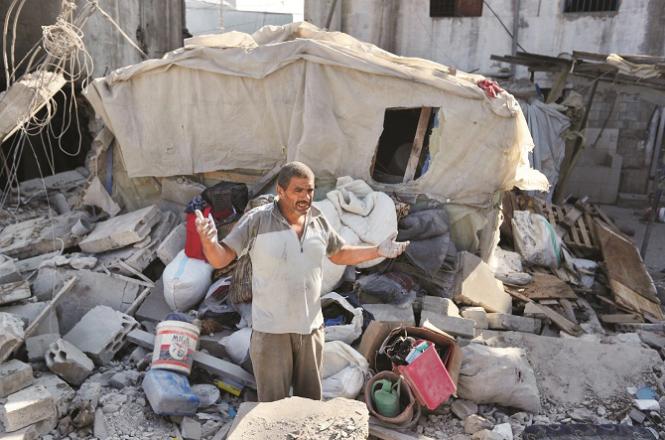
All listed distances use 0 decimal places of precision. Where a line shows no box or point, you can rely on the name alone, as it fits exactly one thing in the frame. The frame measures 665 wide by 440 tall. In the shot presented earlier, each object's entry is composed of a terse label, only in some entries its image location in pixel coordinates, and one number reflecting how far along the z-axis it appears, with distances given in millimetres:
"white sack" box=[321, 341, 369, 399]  3963
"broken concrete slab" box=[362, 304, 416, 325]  4961
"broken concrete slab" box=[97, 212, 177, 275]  5801
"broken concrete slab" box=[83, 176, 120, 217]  6988
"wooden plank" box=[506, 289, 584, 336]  5426
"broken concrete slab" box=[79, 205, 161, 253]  5957
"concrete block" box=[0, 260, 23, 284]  5090
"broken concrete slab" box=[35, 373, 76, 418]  3850
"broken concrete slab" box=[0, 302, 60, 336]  4648
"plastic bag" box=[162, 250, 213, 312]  5156
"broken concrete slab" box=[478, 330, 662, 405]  4520
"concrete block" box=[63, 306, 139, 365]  4551
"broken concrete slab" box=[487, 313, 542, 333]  5363
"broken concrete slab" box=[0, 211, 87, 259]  6215
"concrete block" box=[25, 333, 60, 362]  4301
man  2947
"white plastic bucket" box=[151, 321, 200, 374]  4082
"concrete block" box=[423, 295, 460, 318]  5117
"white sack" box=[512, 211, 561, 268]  7008
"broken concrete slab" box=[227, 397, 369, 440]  2803
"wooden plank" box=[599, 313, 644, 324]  5766
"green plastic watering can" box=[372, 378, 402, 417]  3916
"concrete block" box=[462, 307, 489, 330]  5277
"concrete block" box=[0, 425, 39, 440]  3510
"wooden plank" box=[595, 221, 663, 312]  6203
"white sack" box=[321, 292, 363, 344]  4488
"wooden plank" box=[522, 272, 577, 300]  6062
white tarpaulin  5926
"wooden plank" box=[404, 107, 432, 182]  6266
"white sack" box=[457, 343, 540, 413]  4223
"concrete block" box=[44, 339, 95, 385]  4176
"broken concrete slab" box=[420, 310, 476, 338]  4770
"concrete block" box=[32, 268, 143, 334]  5234
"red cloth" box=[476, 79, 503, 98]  5824
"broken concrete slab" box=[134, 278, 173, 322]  5156
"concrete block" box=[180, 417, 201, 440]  3721
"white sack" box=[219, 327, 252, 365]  4418
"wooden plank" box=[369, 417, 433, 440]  3742
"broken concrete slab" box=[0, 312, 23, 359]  4000
